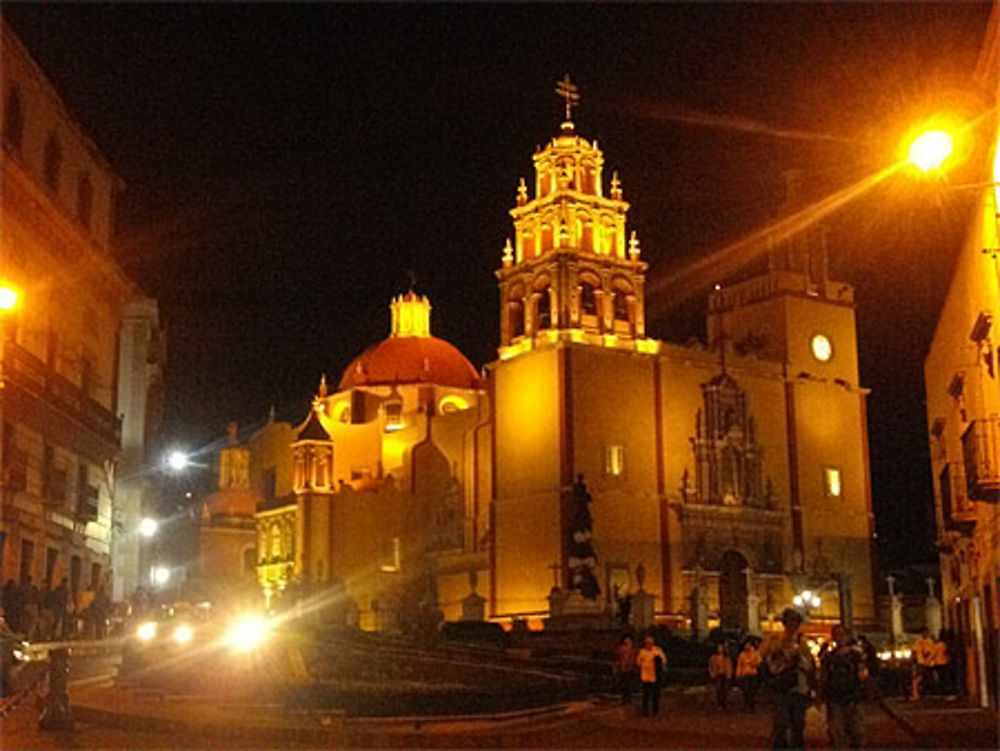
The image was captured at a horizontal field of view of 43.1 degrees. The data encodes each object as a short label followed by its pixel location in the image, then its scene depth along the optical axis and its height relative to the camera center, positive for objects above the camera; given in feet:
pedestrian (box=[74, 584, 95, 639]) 84.58 +1.60
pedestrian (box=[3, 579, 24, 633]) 69.64 +1.78
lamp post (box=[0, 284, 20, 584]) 50.39 +13.41
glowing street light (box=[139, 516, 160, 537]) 124.47 +11.45
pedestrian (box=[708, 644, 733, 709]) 69.00 -1.96
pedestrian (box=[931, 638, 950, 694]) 75.92 -1.84
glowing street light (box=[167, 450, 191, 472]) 176.24 +27.44
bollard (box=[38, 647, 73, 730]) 47.65 -2.28
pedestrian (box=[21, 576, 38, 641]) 70.95 +1.58
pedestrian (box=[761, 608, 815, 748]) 38.45 -1.34
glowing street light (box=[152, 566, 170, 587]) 217.81 +11.19
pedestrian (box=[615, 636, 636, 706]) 63.98 -1.59
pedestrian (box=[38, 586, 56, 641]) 75.75 +1.38
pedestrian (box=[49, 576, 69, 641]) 79.46 +2.08
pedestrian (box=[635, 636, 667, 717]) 61.00 -1.70
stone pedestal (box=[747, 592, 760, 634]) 141.39 +2.35
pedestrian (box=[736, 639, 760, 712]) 66.95 -1.97
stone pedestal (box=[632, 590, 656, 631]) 121.60 +2.44
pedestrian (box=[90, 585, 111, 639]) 86.99 +1.83
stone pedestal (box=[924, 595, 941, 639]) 122.52 +1.76
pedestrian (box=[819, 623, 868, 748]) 38.45 -1.62
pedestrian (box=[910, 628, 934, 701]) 76.28 -1.90
